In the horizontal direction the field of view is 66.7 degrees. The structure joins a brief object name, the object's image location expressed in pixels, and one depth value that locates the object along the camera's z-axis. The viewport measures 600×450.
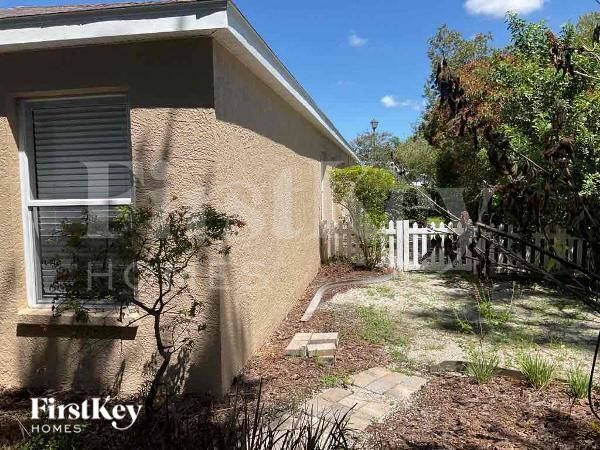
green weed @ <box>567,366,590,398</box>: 3.71
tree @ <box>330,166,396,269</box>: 9.93
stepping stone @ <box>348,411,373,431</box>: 3.37
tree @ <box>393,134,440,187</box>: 25.12
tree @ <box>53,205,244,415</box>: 3.27
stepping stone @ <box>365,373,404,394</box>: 4.00
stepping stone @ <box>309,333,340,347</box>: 5.01
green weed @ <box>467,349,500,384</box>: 4.05
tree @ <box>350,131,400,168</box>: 41.40
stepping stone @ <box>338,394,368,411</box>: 3.69
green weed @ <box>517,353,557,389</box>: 3.92
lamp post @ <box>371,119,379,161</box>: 23.70
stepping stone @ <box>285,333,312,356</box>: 4.81
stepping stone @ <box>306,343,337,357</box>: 4.75
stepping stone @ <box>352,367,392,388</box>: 4.13
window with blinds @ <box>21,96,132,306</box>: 4.10
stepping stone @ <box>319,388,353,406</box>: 3.82
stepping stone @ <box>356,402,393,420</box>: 3.54
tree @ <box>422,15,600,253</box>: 2.05
